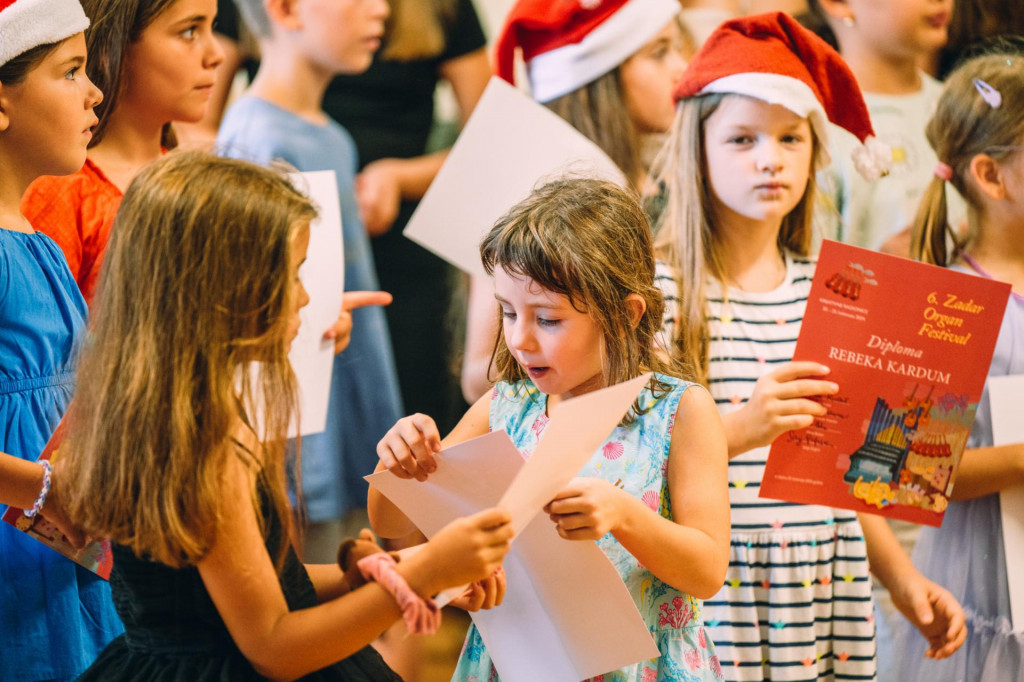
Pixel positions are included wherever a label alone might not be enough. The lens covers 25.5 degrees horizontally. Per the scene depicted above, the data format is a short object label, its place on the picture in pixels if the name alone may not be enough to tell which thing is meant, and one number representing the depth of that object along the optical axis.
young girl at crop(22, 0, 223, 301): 2.43
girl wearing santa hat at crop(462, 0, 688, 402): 3.03
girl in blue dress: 2.32
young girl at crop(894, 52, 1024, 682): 2.82
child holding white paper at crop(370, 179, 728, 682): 2.33
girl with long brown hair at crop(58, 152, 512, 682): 2.19
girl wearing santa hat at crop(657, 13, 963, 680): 2.68
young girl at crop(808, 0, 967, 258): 3.27
